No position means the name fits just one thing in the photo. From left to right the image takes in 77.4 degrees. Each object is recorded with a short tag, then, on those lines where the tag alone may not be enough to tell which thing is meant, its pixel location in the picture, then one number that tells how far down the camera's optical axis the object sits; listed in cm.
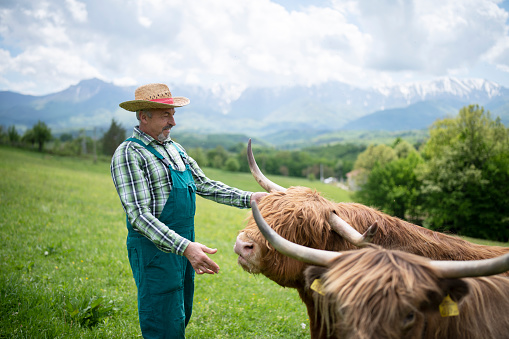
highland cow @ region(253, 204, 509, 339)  205
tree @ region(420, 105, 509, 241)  3534
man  309
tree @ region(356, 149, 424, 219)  4366
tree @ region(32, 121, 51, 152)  6519
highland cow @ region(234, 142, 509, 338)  307
